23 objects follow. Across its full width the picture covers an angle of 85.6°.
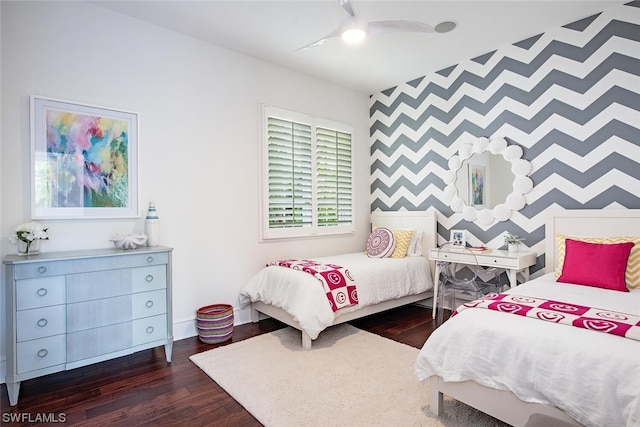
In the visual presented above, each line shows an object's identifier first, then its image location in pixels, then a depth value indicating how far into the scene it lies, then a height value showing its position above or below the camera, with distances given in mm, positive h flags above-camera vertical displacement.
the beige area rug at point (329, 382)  1936 -1137
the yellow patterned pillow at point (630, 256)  2499 -344
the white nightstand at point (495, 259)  3105 -453
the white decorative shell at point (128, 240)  2654 -196
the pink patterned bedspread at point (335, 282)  2967 -609
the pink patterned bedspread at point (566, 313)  1563 -521
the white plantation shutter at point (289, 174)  3812 +462
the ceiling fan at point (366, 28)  2324 +1294
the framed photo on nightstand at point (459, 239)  3840 -297
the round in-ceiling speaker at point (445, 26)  3066 +1686
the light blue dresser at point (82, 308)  2082 -618
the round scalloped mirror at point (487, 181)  3457 +340
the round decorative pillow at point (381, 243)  3904 -352
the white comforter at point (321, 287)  2867 -701
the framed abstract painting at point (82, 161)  2502 +425
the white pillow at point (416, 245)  4105 -385
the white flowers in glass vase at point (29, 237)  2281 -137
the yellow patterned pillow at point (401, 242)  3940 -337
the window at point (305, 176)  3799 +455
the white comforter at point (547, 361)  1340 -671
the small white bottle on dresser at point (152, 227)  2834 -98
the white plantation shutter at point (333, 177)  4286 +475
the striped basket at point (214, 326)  3055 -993
